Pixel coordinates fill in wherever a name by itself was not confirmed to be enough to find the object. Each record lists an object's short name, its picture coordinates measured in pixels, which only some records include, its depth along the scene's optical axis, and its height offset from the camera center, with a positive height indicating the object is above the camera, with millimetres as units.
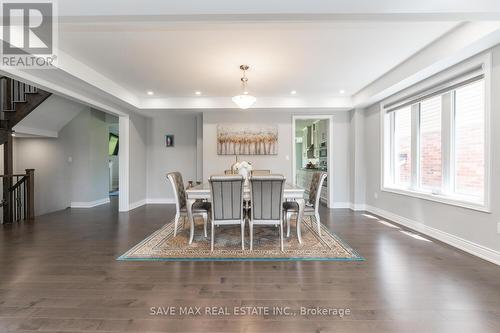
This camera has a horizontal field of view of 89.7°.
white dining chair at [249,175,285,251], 3070 -441
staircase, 4832 +645
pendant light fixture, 3930 +1038
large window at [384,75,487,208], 3135 +308
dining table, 3451 -439
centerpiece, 4648 -57
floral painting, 6137 +585
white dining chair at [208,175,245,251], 3051 -439
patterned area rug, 2934 -1067
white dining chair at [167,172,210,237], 3482 -580
